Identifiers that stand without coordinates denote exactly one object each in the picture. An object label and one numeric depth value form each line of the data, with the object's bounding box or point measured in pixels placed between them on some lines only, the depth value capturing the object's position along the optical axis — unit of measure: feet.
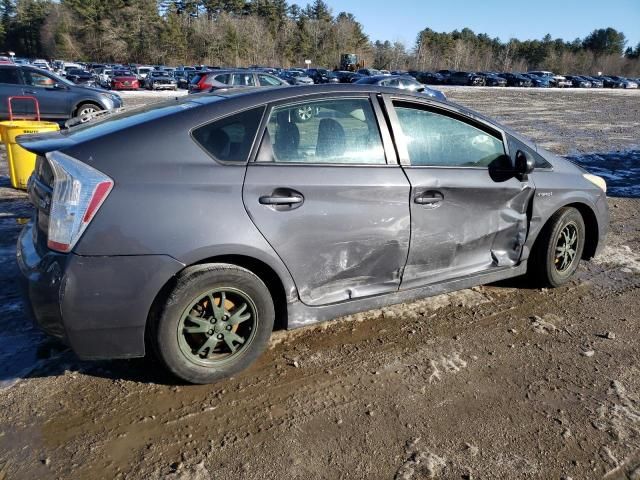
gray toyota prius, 8.54
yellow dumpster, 22.50
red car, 112.47
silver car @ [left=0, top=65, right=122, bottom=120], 41.45
